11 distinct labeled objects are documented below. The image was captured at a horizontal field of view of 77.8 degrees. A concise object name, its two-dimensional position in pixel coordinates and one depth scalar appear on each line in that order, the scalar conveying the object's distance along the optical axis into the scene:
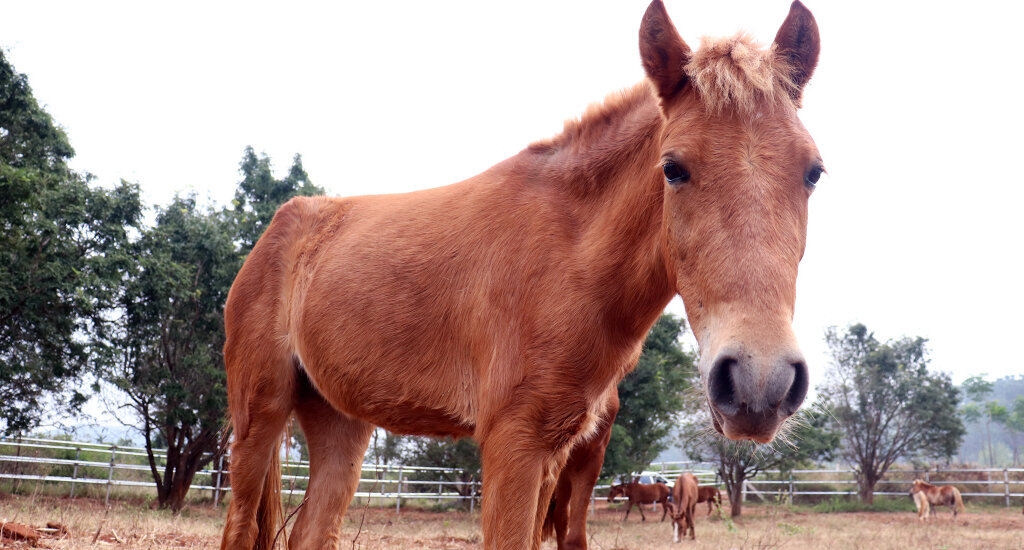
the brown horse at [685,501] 13.21
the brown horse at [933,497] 20.94
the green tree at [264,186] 17.22
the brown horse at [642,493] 19.53
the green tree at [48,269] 12.02
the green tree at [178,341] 13.93
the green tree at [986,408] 57.41
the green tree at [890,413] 28.78
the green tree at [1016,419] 68.17
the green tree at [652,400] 17.11
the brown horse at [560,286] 1.87
